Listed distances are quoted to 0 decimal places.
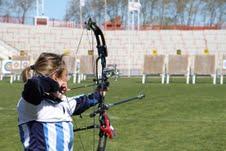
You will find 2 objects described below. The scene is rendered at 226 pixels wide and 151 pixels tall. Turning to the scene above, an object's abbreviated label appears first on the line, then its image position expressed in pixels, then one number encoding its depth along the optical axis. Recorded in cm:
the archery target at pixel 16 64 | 2932
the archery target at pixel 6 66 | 3229
